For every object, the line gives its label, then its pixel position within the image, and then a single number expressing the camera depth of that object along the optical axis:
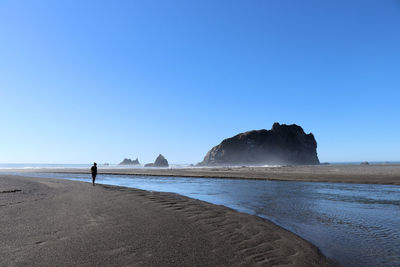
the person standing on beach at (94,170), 22.81
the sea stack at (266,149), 186.62
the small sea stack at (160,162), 173.14
